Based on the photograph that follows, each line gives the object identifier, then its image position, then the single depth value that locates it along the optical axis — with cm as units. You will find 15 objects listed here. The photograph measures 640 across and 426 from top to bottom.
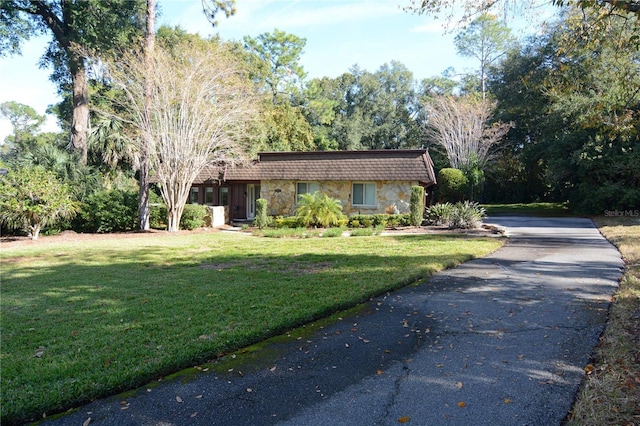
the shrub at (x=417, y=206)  1823
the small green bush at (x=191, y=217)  1833
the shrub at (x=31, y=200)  1405
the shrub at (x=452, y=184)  2388
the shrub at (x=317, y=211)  1828
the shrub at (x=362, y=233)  1559
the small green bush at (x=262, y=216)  1903
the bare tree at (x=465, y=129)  3056
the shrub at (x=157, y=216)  1894
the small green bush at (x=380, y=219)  1888
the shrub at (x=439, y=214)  1758
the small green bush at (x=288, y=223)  1882
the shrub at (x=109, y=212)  1697
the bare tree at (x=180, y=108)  1647
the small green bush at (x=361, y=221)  1914
